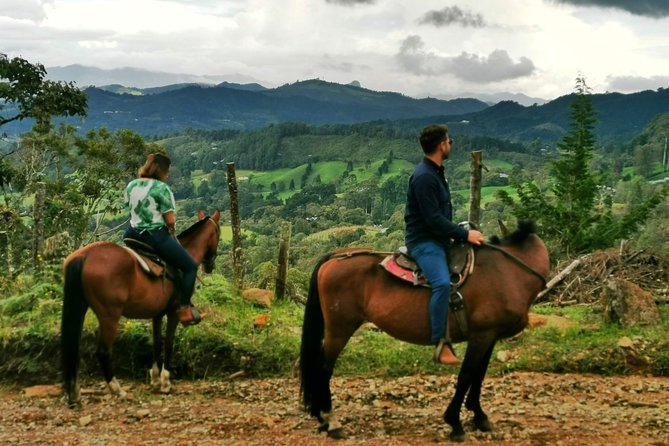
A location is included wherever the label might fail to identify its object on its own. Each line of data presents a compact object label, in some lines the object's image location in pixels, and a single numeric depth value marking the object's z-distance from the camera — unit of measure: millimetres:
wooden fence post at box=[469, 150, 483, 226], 10703
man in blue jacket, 5359
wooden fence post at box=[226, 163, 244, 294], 10602
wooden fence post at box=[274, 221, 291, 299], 10266
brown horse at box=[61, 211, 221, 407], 6387
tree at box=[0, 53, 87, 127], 22969
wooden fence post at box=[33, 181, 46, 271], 11085
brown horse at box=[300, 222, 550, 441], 5461
